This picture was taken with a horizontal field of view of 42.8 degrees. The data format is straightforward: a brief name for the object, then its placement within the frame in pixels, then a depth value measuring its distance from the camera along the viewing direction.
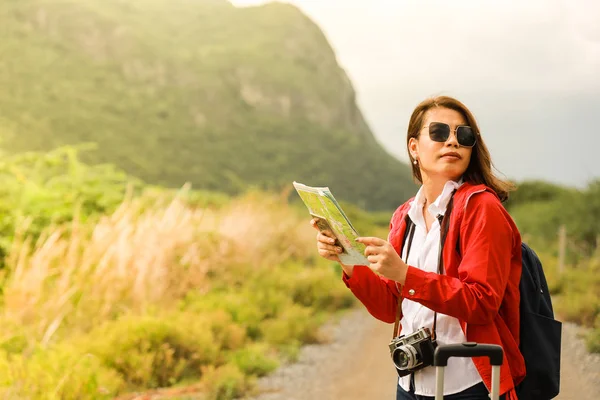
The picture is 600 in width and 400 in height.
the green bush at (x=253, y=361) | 5.82
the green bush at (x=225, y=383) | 4.95
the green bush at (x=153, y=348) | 5.27
